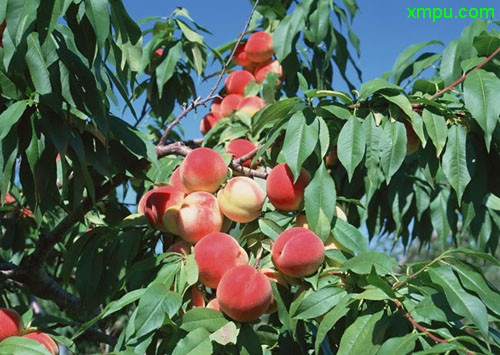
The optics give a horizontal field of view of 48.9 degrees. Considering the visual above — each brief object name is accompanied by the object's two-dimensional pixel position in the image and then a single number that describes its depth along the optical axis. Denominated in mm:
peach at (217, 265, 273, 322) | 942
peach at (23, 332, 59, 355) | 1001
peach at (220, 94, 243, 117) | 1972
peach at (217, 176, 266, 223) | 1098
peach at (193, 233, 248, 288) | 1018
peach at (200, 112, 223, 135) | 2070
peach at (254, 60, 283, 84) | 2068
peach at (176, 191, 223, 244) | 1094
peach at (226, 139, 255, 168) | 1399
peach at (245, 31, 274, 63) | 2061
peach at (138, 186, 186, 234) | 1147
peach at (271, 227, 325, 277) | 950
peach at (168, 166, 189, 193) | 1239
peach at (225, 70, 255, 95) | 2072
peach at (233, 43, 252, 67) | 2137
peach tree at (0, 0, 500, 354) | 829
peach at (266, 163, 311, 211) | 1077
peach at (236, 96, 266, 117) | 1816
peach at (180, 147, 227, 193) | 1167
